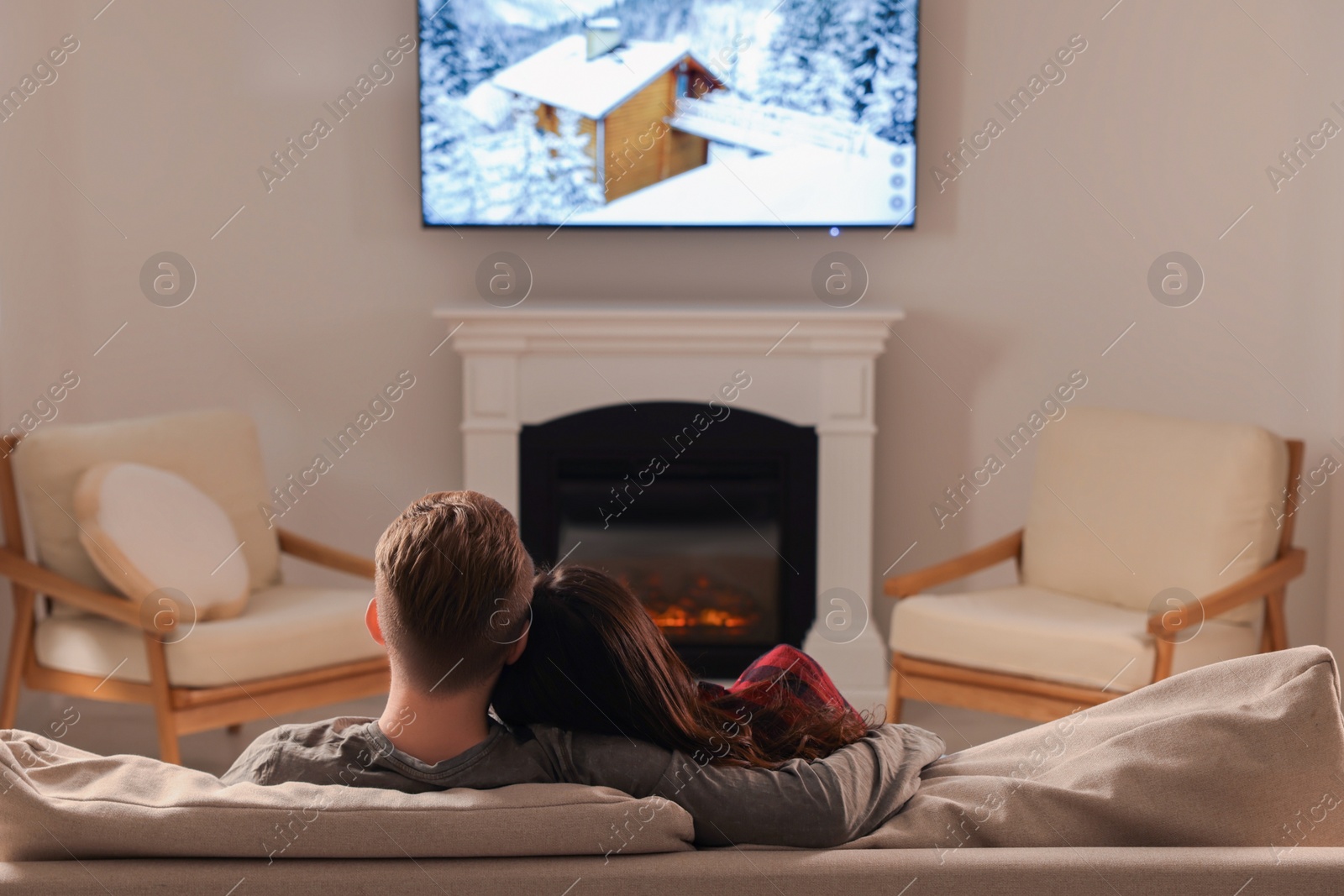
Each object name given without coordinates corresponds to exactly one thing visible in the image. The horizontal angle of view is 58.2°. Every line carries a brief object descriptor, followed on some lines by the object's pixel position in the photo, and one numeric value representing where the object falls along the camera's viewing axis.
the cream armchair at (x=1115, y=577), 2.77
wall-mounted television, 3.58
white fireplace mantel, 3.52
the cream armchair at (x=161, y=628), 2.66
